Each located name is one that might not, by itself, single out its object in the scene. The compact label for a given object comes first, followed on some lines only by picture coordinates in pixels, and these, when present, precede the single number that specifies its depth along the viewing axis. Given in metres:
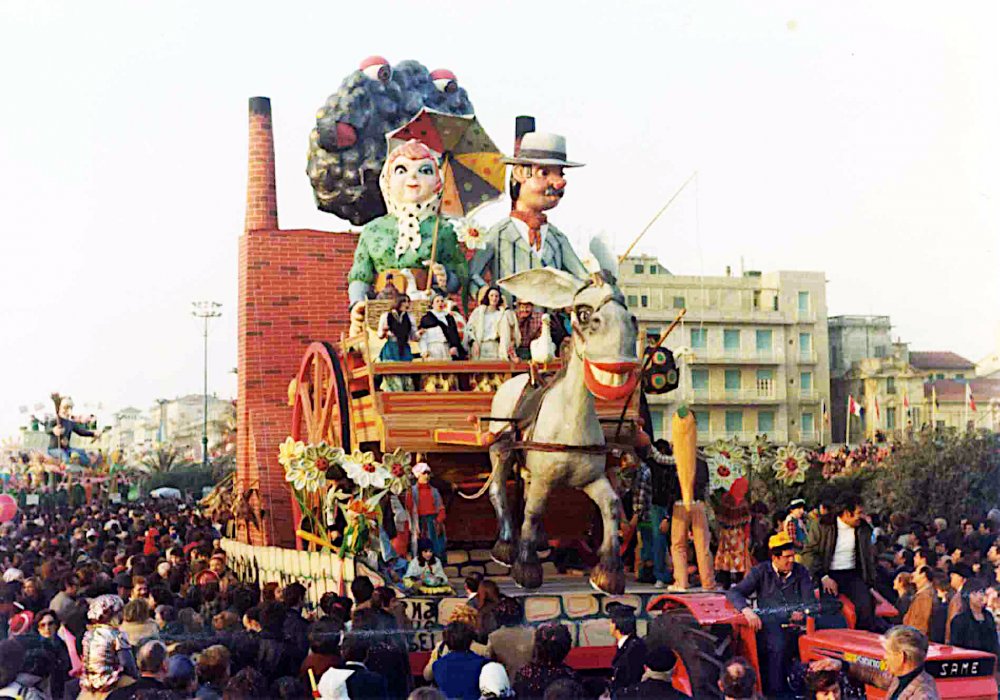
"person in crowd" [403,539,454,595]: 10.72
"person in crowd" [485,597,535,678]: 9.09
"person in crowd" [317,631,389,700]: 7.73
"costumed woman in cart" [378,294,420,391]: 12.48
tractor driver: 9.68
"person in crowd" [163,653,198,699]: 7.24
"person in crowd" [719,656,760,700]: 6.91
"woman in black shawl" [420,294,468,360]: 12.61
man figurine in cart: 13.16
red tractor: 8.63
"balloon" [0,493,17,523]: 16.66
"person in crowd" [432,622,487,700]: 8.32
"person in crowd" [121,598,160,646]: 9.34
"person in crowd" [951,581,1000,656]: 10.20
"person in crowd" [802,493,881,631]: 11.27
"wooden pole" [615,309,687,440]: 10.97
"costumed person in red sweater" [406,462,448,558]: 11.29
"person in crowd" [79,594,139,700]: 7.69
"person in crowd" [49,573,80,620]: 10.85
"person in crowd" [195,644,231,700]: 7.60
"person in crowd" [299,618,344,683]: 8.42
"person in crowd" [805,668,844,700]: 7.19
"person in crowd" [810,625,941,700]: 7.39
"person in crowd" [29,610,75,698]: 8.84
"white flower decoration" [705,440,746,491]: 12.05
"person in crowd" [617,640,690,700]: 7.56
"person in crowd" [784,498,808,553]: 11.99
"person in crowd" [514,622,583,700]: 7.62
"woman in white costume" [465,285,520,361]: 12.62
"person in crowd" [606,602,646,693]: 8.20
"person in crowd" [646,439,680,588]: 11.56
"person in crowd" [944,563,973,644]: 10.49
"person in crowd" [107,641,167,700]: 7.35
